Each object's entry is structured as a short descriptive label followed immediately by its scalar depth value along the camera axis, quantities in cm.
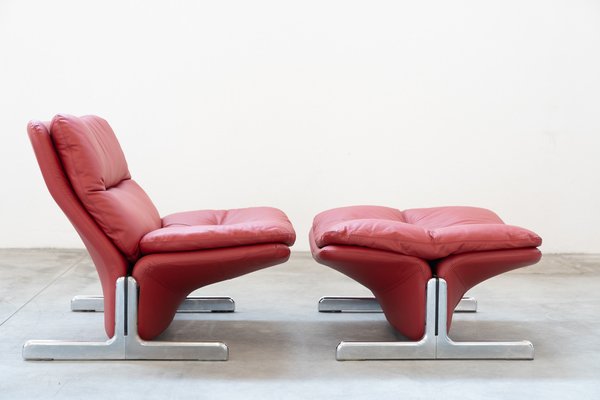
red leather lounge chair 288
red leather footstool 296
